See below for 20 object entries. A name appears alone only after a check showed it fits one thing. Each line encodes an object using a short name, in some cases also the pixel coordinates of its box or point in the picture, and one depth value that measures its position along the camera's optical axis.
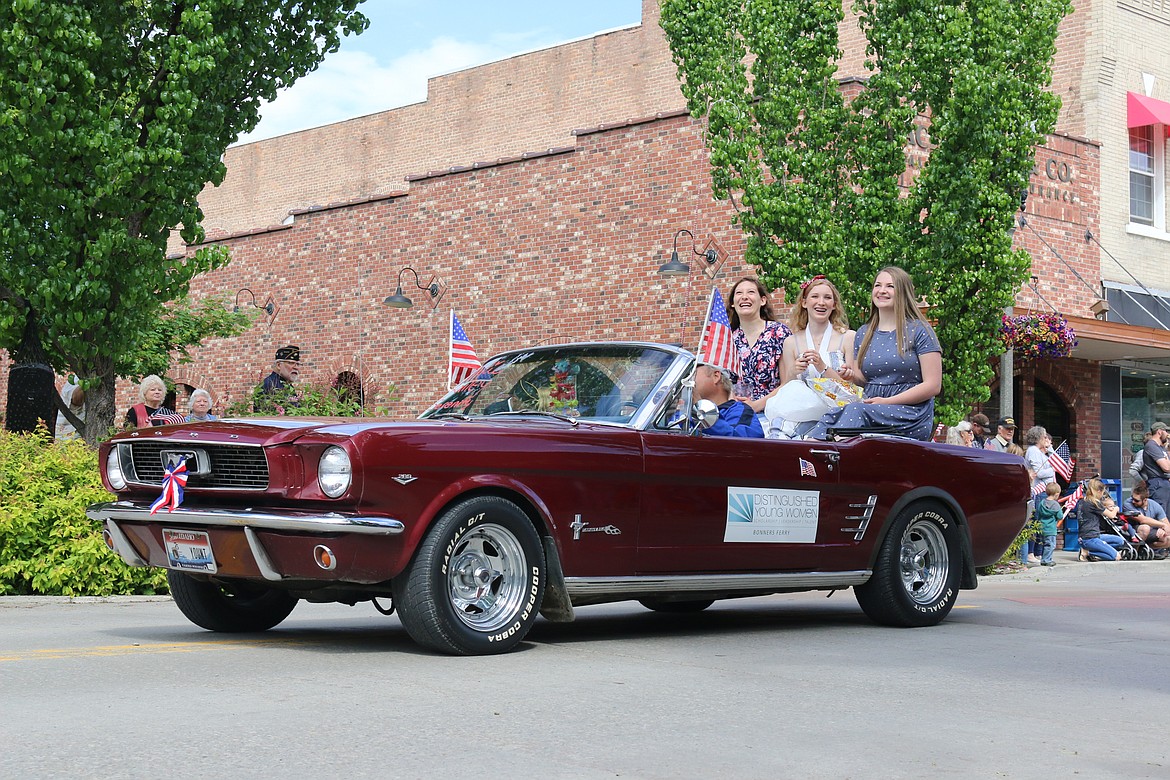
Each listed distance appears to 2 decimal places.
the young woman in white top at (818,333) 9.73
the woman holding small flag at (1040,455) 19.64
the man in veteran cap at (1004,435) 18.88
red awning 25.80
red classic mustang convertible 6.70
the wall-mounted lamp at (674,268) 21.58
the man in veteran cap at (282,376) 17.75
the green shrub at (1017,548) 17.40
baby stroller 20.23
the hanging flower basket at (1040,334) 20.61
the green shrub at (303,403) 17.47
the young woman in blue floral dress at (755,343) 9.84
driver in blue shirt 8.37
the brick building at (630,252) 23.48
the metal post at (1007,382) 20.59
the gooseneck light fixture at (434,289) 27.33
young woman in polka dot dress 9.38
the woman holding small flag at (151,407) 13.25
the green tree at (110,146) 13.52
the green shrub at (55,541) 11.05
